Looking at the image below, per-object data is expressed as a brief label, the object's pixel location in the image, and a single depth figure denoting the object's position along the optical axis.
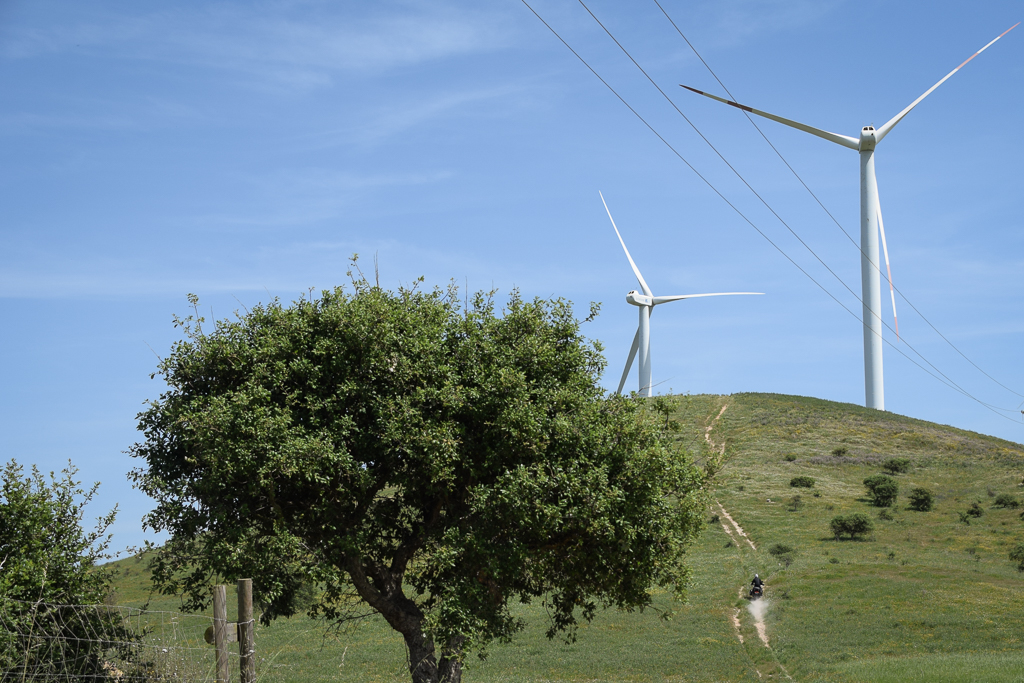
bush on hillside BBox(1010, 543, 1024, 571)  47.12
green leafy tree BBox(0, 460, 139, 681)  13.29
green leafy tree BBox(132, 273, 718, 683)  14.56
